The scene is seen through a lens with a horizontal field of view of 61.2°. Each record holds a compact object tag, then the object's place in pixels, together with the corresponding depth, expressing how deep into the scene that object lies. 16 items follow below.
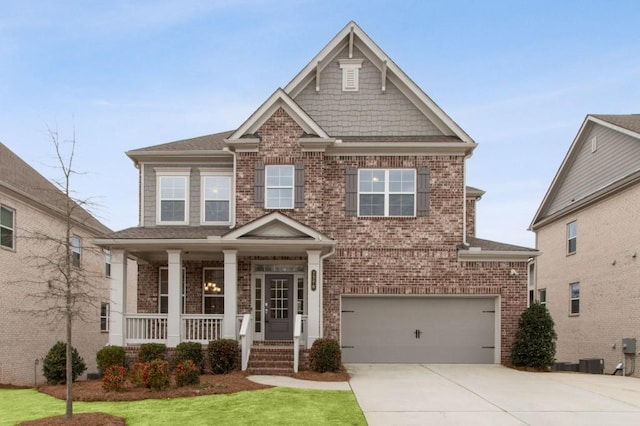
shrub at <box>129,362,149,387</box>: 11.84
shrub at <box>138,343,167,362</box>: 14.73
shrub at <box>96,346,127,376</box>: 14.64
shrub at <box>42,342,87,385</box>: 13.66
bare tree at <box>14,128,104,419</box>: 20.65
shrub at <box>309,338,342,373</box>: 14.50
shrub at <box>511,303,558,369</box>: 16.25
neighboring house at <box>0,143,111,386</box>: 18.59
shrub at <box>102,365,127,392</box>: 11.84
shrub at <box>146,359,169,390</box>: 11.78
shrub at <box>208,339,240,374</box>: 14.48
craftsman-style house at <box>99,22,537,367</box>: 17.11
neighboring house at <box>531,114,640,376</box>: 18.17
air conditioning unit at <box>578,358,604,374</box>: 18.55
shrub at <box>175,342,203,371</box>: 14.62
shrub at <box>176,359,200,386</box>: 12.22
